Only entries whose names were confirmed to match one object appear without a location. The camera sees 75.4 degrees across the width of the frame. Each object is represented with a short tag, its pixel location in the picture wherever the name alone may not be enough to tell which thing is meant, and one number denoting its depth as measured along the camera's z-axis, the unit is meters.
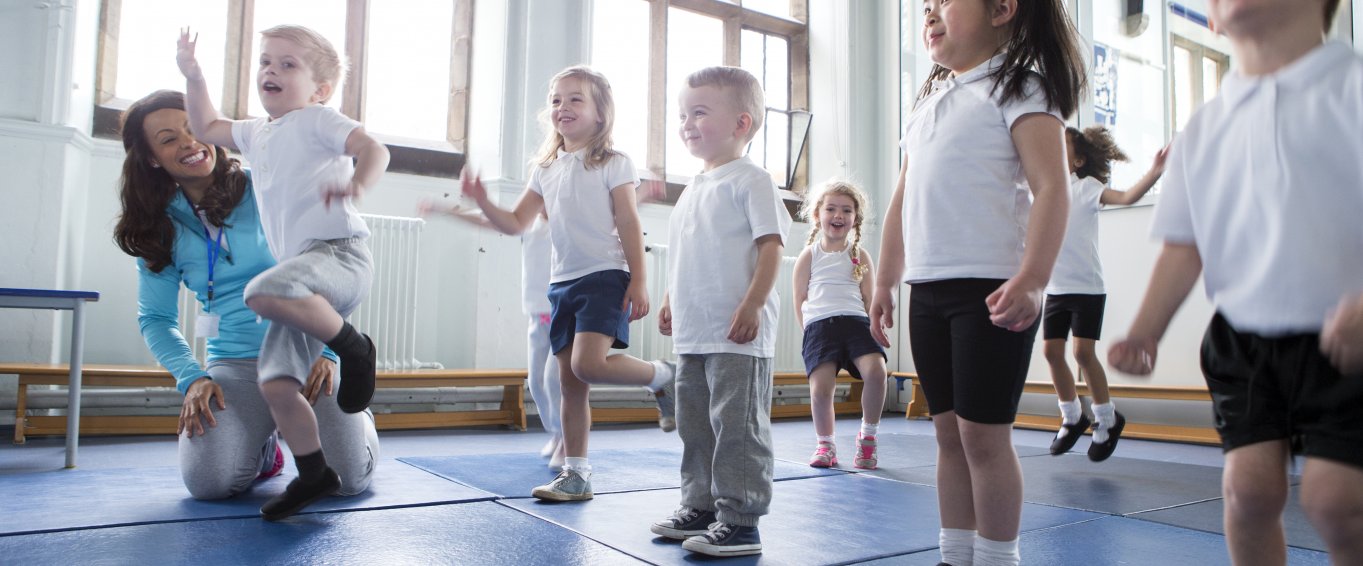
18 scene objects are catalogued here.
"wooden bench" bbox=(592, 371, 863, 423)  4.73
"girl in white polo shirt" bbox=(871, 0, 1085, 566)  1.34
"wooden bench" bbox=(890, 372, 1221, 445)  4.16
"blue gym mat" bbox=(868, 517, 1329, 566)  1.74
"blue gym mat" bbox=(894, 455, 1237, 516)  2.44
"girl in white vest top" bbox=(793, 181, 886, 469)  3.21
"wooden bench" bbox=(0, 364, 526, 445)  3.35
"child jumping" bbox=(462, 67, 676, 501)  2.22
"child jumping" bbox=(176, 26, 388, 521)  1.83
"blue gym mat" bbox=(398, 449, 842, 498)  2.50
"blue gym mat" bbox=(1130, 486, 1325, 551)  1.93
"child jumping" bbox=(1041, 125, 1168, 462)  3.33
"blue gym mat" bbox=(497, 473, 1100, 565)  1.75
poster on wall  5.08
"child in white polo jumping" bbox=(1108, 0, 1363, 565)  0.91
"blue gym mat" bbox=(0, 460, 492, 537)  1.90
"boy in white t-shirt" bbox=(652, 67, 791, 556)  1.75
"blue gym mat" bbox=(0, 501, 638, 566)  1.59
